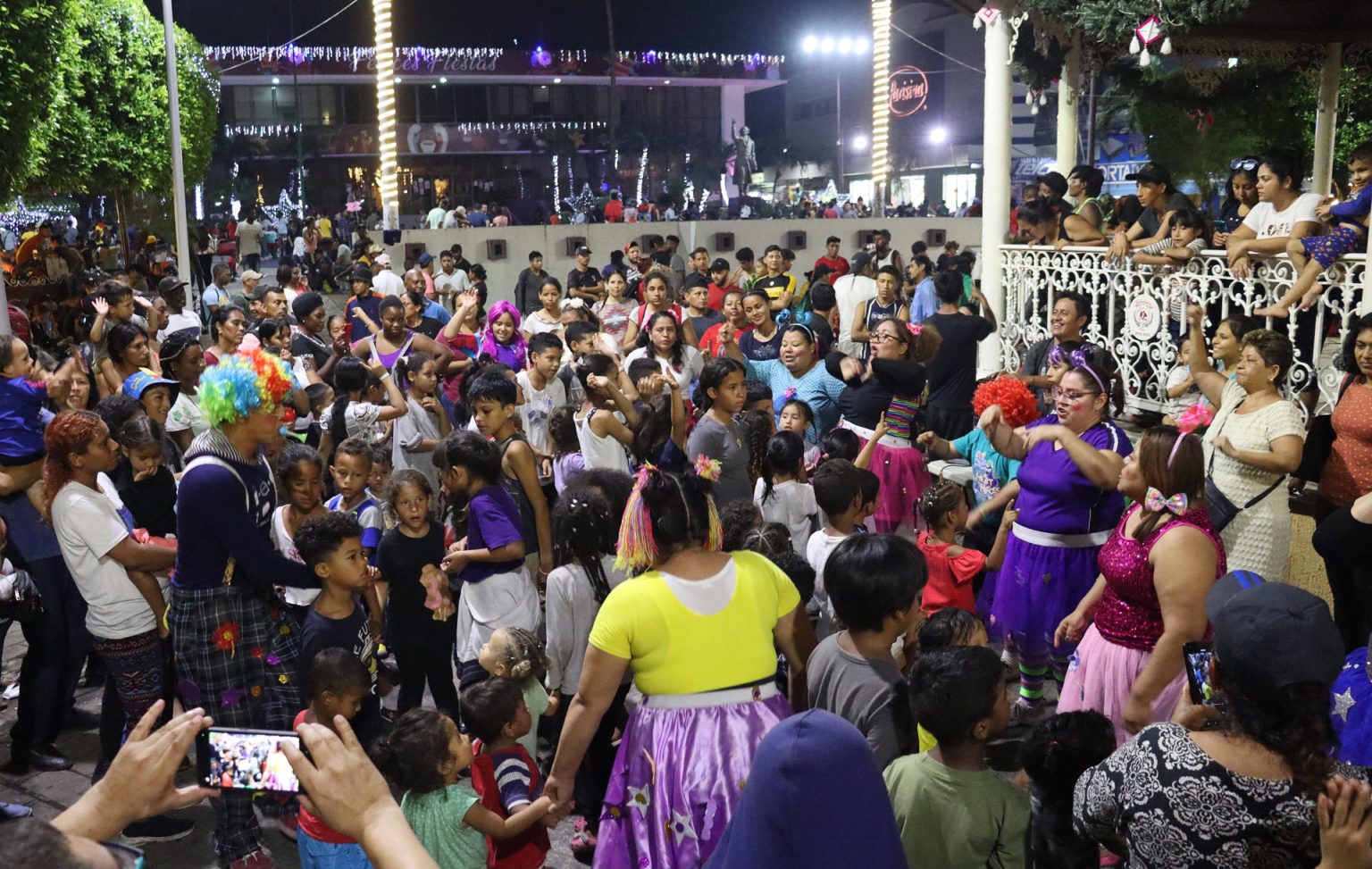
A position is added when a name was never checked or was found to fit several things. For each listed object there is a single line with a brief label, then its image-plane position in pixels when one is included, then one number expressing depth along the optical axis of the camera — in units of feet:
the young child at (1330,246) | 22.58
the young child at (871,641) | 10.39
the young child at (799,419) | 20.44
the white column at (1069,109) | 34.12
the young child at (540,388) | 22.33
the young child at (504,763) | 11.62
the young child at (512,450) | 16.66
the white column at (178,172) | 50.19
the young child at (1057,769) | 10.63
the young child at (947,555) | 15.57
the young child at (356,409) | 22.34
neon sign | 160.97
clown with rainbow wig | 13.08
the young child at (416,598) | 15.34
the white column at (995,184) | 32.94
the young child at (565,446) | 20.35
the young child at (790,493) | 17.70
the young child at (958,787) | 9.11
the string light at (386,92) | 58.65
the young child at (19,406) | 19.25
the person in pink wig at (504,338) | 27.09
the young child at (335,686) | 12.39
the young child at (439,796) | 10.73
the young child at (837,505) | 15.16
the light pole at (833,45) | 113.60
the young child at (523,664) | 13.38
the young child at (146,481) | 17.24
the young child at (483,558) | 15.11
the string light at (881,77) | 72.77
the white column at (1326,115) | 35.60
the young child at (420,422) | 22.74
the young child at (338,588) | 13.41
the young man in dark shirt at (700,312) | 30.99
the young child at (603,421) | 19.83
